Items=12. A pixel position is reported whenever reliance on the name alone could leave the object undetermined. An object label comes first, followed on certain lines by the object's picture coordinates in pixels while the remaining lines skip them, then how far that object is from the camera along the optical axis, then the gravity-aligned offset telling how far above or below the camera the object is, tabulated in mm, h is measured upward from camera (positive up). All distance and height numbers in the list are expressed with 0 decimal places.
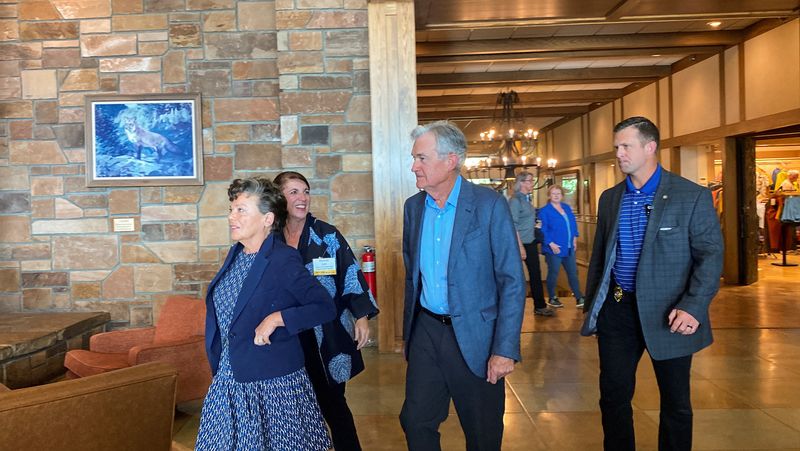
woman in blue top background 7441 -217
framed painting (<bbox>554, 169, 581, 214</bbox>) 16406 +903
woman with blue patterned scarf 2865 -400
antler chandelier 10977 +1327
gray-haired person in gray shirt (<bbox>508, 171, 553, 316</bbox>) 7211 -145
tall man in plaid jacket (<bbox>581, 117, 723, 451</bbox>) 2533 -264
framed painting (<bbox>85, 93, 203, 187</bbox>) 5680 +785
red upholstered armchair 3924 -779
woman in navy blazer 2174 -376
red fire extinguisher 5102 -330
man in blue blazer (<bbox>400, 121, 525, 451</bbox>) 2316 -290
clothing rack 12067 -443
